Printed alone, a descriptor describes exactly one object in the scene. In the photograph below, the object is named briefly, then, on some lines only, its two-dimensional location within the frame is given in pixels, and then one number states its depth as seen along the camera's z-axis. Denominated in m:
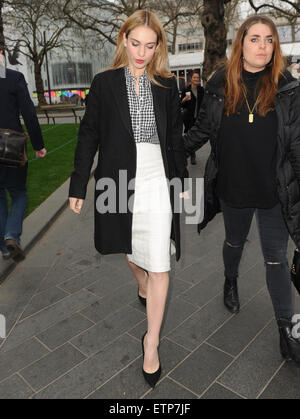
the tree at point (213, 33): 10.32
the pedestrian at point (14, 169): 3.92
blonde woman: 2.43
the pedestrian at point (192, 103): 9.20
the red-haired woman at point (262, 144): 2.50
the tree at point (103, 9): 25.41
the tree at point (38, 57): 34.70
